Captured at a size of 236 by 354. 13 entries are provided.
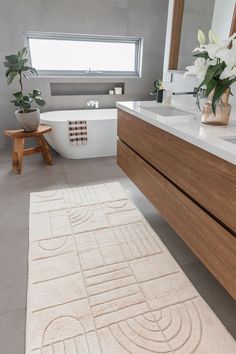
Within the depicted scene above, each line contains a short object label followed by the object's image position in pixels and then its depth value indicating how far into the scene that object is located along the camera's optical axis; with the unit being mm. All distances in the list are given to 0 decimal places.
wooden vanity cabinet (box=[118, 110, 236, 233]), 946
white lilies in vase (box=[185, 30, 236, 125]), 1116
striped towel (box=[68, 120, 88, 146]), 2812
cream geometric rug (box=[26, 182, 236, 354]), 1050
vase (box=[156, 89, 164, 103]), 2127
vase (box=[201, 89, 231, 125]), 1292
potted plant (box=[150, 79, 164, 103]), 2127
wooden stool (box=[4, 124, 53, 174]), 2598
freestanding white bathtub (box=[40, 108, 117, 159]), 2846
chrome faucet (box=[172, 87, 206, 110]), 1647
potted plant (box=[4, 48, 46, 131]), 2416
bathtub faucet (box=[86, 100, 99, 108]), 3492
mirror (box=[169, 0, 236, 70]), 1521
